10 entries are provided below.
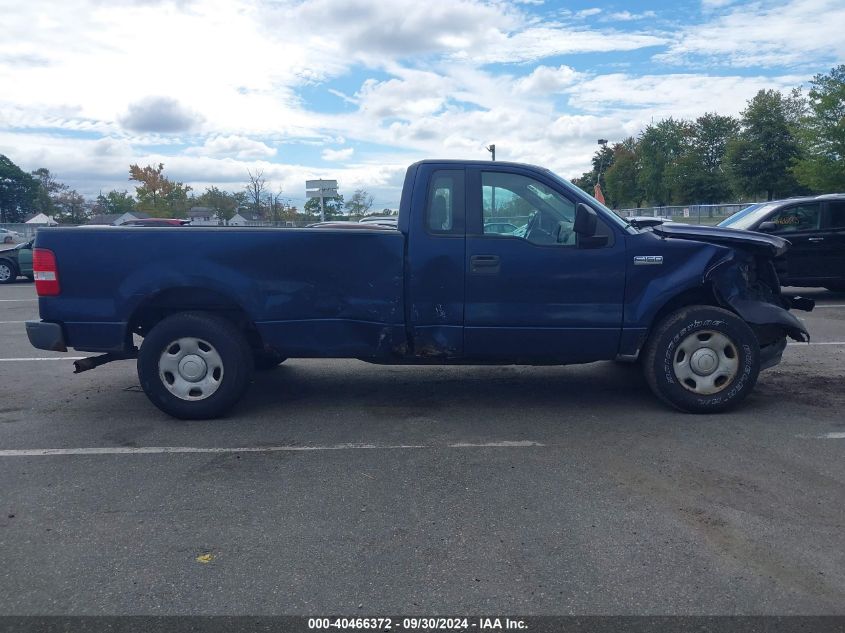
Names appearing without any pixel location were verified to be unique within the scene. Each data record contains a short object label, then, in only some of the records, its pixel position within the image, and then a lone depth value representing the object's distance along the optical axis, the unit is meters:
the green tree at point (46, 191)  71.69
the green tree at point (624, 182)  58.62
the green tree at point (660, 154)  57.34
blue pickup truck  5.67
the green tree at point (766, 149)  44.62
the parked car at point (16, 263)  20.59
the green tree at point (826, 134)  29.59
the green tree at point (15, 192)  73.38
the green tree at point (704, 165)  54.78
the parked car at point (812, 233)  11.95
